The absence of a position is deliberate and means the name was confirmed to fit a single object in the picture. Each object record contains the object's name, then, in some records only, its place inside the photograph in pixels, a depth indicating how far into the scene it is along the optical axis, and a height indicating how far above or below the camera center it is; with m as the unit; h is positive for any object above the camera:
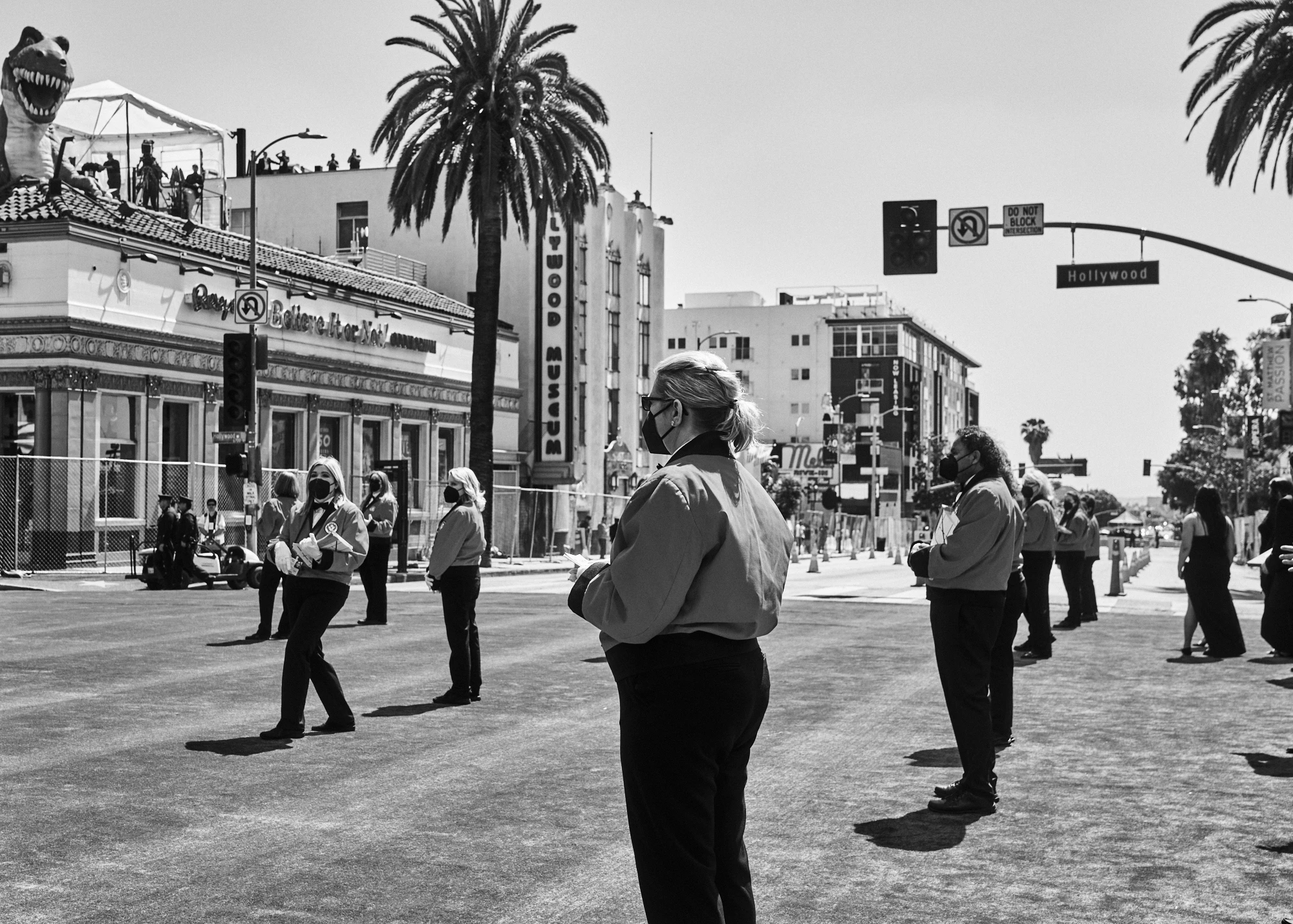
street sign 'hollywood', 25.25 +4.02
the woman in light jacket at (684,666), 4.13 -0.45
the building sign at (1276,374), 49.56 +4.52
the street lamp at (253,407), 31.25 +2.20
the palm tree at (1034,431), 154.25 +8.29
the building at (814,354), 127.25 +13.53
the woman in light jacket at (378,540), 18.27 -0.39
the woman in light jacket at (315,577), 9.65 -0.45
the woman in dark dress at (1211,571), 15.19 -0.65
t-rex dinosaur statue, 39.09 +10.87
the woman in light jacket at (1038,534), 14.01 -0.25
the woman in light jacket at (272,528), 15.77 -0.21
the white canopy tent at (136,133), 47.44 +12.73
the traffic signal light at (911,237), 23.70 +4.36
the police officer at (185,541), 26.14 -0.54
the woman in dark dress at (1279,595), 12.20 -0.73
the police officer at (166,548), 26.25 -0.67
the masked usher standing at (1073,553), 18.94 -0.57
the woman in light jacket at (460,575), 11.28 -0.50
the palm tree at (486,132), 34.81 +9.02
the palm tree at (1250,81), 26.34 +7.72
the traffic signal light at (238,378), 30.67 +2.76
